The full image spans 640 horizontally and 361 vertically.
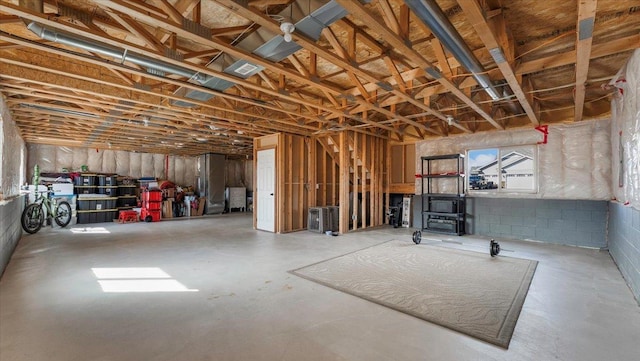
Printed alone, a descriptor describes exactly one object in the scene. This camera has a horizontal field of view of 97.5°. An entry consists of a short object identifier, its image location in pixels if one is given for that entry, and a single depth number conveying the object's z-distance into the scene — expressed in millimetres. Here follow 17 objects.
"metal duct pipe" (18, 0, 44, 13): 2176
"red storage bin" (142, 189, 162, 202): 9453
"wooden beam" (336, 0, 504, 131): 2125
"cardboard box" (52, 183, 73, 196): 8570
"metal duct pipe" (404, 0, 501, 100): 2098
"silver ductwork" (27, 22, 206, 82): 2492
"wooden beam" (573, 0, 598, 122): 2117
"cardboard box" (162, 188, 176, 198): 10744
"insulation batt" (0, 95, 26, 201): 4260
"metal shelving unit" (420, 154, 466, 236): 7145
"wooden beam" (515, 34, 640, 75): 2836
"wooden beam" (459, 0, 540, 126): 2162
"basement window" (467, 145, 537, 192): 6523
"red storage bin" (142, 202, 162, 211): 9516
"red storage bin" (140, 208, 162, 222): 9461
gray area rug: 2580
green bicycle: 6812
